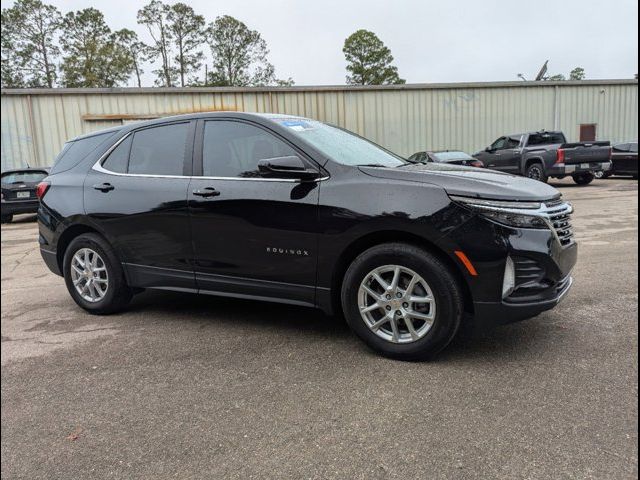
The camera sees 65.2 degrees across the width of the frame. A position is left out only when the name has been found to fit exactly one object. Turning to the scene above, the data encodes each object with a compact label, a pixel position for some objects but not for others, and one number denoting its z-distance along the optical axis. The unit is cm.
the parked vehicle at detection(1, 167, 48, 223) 1259
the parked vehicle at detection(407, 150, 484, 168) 1349
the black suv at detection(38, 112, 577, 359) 309
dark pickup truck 1580
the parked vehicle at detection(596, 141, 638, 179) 1844
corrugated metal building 1722
